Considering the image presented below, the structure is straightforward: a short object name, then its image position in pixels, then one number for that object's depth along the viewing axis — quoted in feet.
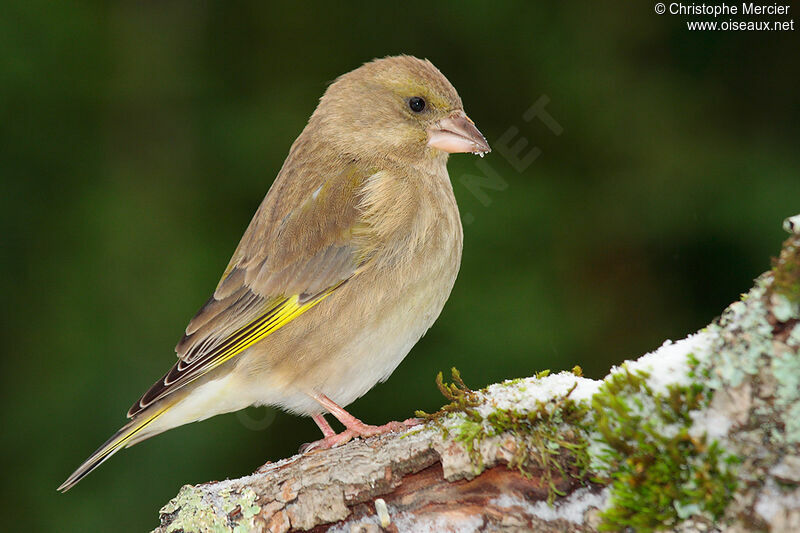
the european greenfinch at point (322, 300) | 12.14
